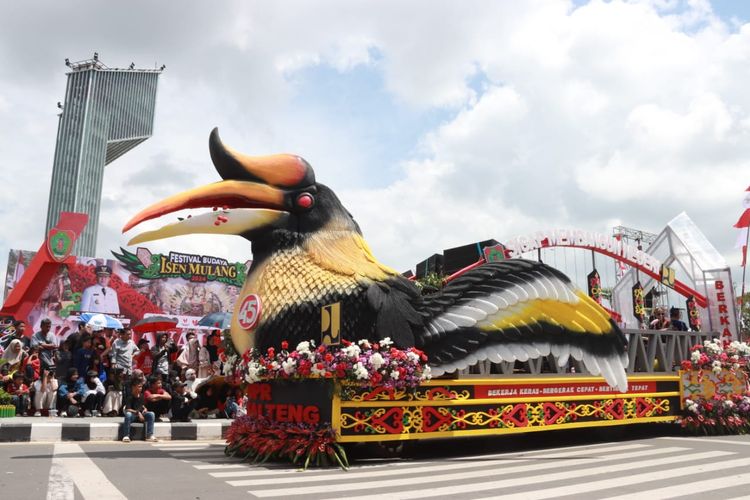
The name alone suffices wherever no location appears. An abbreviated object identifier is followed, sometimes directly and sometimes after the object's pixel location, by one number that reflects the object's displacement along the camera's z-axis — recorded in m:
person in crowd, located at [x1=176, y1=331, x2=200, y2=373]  13.17
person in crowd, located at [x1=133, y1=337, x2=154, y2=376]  12.90
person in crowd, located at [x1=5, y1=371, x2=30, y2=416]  11.37
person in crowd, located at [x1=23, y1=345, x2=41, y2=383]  11.88
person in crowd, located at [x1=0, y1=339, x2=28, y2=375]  11.85
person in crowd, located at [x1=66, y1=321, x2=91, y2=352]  12.20
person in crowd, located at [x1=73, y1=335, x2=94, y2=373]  11.84
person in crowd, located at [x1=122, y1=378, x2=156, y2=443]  9.52
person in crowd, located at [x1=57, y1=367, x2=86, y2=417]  11.38
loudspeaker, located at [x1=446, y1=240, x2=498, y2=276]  16.09
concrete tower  90.69
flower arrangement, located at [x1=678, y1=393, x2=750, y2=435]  10.48
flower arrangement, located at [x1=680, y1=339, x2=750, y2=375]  10.75
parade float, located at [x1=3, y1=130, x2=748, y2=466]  7.17
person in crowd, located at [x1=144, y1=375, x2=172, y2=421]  10.40
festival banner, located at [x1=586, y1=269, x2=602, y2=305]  16.55
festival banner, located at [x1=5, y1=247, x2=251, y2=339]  27.86
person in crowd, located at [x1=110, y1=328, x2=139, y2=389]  11.74
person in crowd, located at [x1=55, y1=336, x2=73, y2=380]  12.05
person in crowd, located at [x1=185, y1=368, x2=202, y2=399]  12.52
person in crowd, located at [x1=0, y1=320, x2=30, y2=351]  13.45
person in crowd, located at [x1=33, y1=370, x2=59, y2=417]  11.45
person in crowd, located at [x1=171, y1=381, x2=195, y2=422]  10.98
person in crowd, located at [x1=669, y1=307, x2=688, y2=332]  13.02
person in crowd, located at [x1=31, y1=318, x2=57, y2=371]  11.89
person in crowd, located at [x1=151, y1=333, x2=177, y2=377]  12.21
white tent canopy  16.33
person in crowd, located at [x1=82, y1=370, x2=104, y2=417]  11.61
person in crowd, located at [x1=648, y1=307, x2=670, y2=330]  13.05
